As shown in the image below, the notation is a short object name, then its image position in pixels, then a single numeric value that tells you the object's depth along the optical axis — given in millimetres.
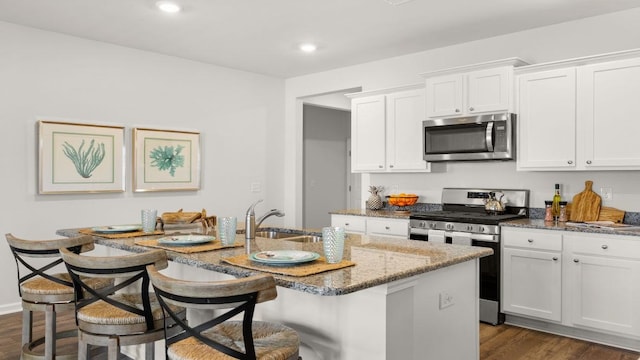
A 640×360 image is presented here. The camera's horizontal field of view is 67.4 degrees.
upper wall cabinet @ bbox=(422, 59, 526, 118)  4109
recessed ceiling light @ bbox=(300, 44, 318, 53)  4906
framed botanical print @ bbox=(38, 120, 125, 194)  4406
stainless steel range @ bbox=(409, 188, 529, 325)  3945
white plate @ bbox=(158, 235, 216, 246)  2447
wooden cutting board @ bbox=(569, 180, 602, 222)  3910
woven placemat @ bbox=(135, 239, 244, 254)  2290
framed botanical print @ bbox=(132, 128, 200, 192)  5043
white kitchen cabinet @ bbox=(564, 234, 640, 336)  3318
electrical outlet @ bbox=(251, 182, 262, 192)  6174
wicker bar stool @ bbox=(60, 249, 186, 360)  2002
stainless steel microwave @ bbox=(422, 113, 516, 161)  4137
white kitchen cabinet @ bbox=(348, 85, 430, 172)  4891
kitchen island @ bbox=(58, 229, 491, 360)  1741
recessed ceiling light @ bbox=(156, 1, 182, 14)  3725
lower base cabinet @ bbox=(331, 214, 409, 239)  4609
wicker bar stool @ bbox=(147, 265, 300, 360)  1528
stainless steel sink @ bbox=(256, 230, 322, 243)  3080
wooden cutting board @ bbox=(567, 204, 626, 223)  3817
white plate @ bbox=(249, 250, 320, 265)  1896
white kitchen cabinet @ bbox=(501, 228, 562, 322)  3656
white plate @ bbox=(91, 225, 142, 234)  3004
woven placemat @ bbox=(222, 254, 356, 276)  1780
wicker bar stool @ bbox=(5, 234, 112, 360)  2493
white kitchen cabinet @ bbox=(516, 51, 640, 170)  3535
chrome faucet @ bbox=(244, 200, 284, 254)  2623
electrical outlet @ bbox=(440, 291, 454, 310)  2152
